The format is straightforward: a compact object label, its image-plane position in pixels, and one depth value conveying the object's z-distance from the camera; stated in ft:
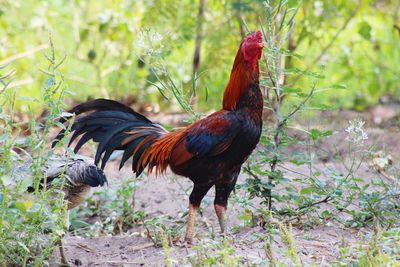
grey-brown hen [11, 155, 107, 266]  34.19
